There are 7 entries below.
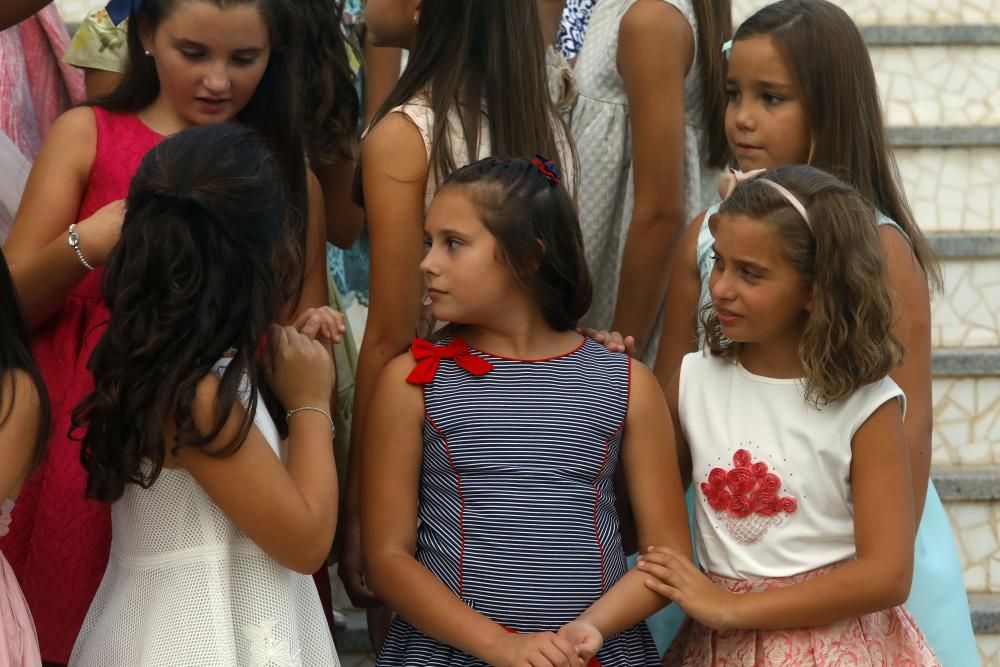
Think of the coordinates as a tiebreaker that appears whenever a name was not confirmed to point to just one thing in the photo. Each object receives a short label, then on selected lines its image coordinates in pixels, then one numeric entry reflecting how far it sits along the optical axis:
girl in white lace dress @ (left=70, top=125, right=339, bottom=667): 4.14
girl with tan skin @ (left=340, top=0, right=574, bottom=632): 5.04
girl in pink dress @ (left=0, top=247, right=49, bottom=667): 4.14
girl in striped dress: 4.61
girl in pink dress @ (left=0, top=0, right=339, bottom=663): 4.70
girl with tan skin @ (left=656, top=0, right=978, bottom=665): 5.00
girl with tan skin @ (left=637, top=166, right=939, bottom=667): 4.50
